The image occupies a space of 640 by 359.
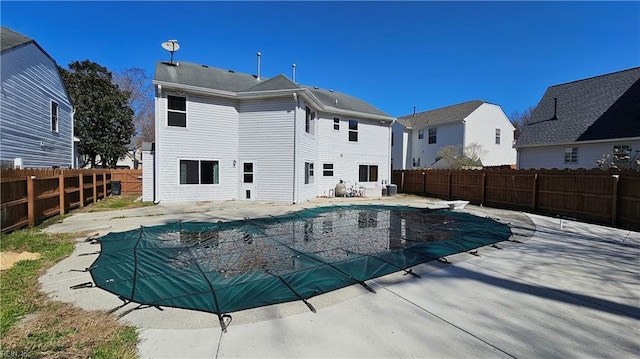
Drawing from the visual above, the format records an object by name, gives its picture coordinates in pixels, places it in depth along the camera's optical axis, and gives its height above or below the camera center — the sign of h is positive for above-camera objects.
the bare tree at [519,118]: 43.81 +9.22
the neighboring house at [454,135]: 23.20 +3.49
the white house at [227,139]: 12.70 +1.61
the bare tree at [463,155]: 21.73 +1.50
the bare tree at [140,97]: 32.06 +8.94
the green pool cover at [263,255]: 3.63 -1.58
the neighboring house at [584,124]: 14.31 +2.95
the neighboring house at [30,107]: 10.45 +2.79
